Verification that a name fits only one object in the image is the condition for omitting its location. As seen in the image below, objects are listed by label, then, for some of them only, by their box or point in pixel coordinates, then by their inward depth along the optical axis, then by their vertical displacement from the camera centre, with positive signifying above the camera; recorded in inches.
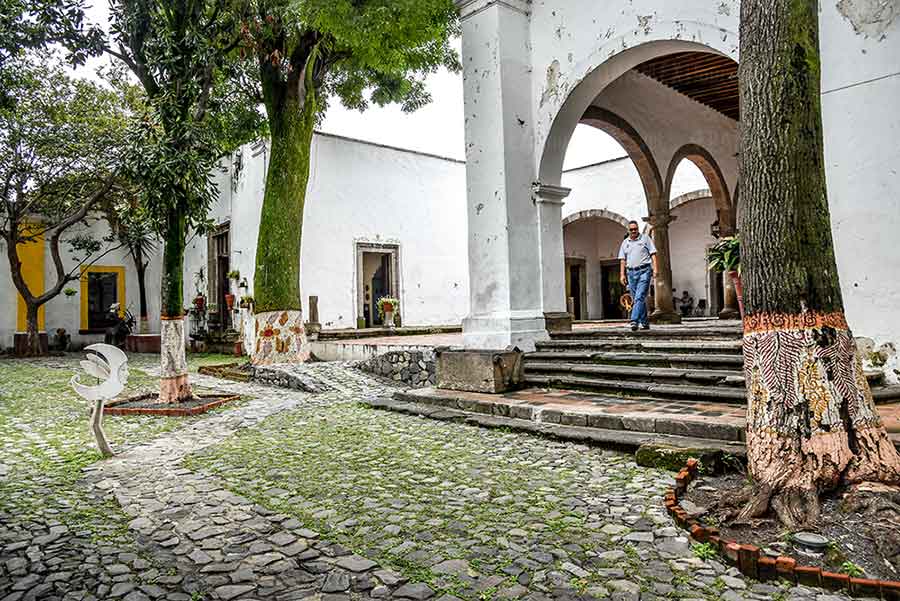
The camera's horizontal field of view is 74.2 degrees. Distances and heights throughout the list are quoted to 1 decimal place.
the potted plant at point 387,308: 529.7 +8.0
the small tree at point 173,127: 264.2 +90.0
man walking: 274.5 +19.6
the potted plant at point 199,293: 642.8 +34.2
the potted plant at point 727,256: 254.2 +21.8
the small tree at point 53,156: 571.2 +170.7
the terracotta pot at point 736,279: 273.7 +12.8
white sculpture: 181.1 -16.8
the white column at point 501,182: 256.4 +57.7
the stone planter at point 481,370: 242.2 -23.6
